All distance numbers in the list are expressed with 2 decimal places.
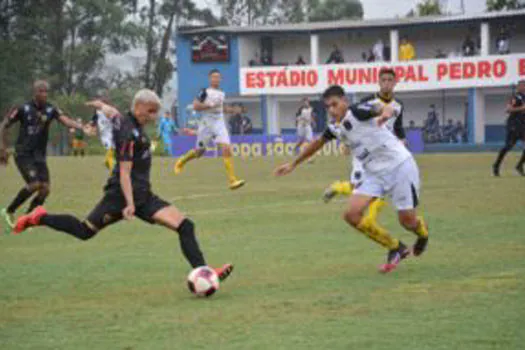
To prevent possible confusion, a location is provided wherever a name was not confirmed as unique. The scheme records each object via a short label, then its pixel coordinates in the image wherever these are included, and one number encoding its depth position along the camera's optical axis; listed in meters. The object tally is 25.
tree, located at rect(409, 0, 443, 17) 65.94
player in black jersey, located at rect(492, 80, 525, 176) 25.19
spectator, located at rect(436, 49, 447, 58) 53.97
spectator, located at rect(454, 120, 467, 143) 52.09
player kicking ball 9.89
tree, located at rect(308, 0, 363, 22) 82.19
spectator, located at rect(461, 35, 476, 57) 52.69
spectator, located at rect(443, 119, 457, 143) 52.16
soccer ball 9.59
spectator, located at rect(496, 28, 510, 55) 52.09
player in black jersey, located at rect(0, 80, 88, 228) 16.52
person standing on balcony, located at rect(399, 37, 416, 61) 52.88
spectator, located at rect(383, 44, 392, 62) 55.62
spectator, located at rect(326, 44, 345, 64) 55.16
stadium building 52.12
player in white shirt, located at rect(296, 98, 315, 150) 38.94
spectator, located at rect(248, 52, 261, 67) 58.09
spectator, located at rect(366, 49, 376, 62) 54.92
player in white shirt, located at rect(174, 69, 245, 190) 23.16
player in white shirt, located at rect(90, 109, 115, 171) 28.95
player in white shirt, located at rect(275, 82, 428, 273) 10.86
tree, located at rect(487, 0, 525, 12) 62.38
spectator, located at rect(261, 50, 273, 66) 58.34
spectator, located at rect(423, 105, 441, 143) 52.50
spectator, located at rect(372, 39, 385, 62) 54.88
